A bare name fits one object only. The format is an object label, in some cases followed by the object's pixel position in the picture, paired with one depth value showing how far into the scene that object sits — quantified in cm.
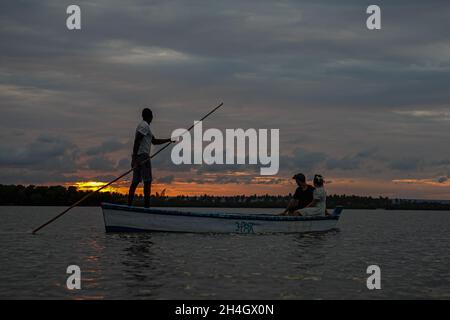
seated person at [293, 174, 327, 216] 2248
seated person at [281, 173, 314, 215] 2225
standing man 1880
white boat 1919
